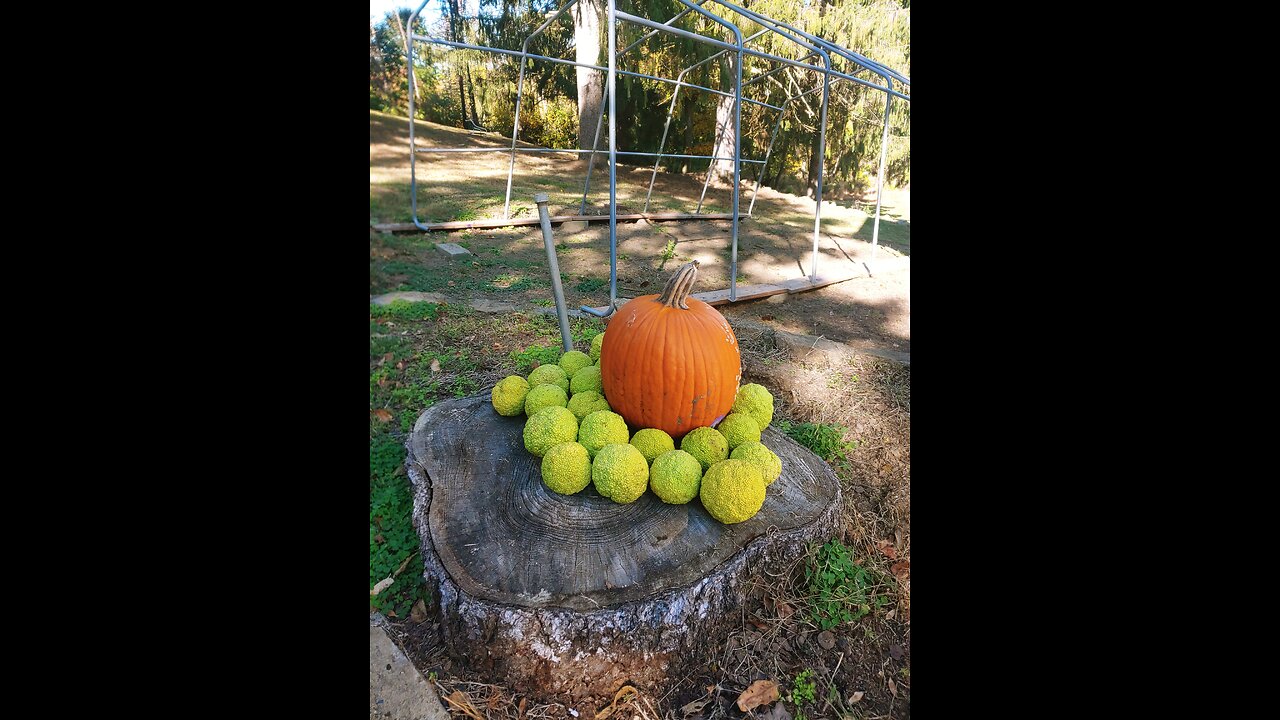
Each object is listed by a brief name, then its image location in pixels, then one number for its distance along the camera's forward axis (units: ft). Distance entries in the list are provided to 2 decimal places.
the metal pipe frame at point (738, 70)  10.33
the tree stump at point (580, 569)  4.38
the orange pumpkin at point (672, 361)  5.70
